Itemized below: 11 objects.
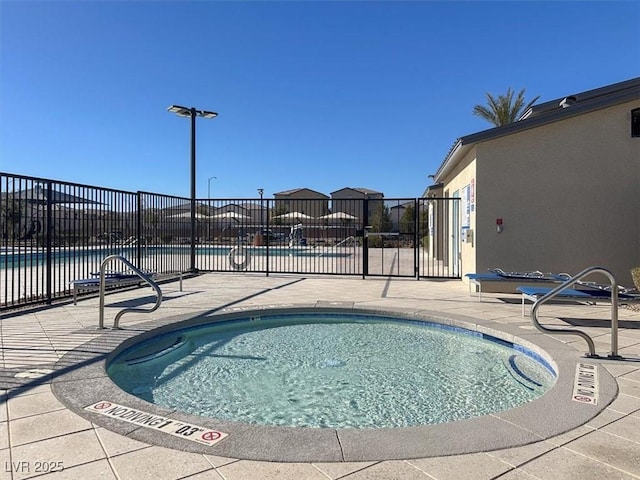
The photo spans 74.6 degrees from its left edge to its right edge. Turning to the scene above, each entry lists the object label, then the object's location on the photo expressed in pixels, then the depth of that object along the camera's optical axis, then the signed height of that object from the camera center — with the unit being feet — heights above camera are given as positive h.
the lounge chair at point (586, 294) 17.58 -2.35
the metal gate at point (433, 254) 38.02 -1.71
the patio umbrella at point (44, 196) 22.29 +2.51
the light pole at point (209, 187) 199.37 +26.24
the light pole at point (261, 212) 43.37 +3.10
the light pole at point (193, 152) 39.63 +8.52
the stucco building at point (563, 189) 27.22 +3.43
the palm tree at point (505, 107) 68.39 +21.92
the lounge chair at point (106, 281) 22.30 -2.18
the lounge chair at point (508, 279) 24.58 -2.22
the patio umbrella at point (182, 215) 39.38 +2.56
